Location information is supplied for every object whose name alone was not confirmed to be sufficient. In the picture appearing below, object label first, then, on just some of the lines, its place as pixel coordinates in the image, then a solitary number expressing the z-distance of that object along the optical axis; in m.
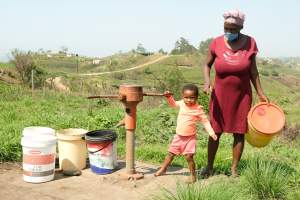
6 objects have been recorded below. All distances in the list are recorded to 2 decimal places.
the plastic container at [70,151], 5.25
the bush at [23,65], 22.62
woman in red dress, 4.79
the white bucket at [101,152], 5.16
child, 4.82
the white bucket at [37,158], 4.84
